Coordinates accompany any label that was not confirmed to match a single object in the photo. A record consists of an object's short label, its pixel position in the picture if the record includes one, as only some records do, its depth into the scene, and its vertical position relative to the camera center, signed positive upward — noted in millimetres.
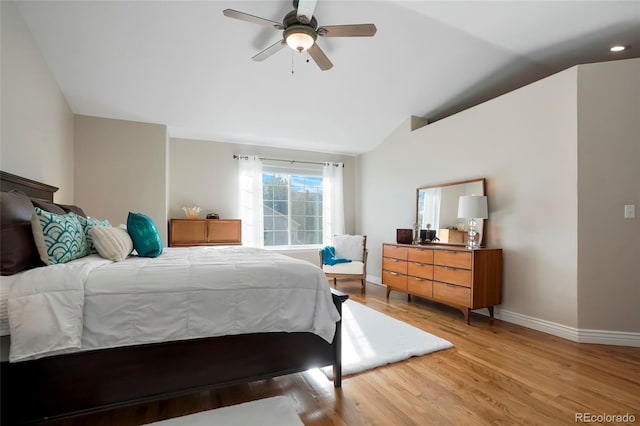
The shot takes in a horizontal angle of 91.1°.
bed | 1428 -782
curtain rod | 5434 +1048
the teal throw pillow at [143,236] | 2393 -152
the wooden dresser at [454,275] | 3344 -670
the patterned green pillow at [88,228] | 2154 -83
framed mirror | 3857 +110
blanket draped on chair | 5102 -666
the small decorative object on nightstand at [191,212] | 4871 +73
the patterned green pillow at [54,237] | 1643 -114
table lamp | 3568 +97
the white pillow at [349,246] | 5246 -493
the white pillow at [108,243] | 2020 -174
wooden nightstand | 4688 -235
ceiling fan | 2312 +1470
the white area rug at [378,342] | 2389 -1100
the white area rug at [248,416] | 1635 -1075
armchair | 4973 -670
